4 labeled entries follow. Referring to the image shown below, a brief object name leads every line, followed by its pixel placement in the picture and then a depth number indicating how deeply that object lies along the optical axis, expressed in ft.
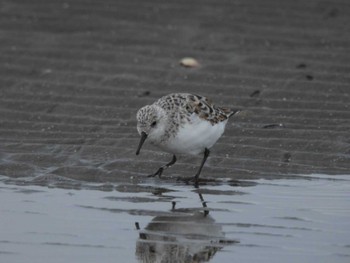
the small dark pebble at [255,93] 75.00
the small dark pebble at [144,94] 75.95
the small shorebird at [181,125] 59.41
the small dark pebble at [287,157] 63.36
